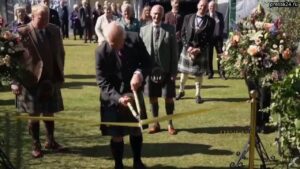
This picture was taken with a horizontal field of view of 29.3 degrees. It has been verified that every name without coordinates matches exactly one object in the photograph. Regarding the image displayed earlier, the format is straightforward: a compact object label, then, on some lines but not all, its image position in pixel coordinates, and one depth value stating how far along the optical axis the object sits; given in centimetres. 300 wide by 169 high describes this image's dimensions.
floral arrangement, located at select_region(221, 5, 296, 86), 716
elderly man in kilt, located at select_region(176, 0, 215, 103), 1172
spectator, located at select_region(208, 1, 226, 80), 1512
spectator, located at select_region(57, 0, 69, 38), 2961
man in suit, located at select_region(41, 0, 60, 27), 1634
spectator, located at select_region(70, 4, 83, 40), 2919
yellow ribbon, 622
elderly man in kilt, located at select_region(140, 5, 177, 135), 924
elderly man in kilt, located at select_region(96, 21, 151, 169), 669
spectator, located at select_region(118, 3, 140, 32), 1048
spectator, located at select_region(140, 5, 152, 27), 1236
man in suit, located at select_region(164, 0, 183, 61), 1428
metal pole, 630
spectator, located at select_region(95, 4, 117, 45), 1209
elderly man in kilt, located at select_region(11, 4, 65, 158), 750
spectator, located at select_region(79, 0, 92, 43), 2810
